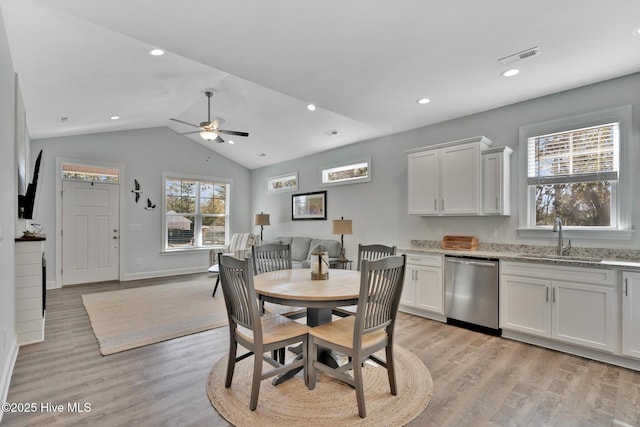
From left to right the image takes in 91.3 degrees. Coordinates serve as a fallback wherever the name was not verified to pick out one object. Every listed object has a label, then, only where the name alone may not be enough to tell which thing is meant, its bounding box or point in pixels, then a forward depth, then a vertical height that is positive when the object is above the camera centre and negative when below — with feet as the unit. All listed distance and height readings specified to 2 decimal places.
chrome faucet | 10.65 -0.87
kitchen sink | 9.82 -1.39
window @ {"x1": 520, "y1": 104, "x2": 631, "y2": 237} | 10.25 +1.52
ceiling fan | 14.67 +4.06
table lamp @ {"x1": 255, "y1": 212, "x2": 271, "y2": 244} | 22.88 -0.25
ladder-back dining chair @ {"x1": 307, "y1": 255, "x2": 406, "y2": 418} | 6.38 -2.63
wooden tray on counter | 12.84 -1.14
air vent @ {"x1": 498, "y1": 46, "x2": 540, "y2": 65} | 8.40 +4.44
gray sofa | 18.35 -1.98
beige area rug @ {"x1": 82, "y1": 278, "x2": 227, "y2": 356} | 10.74 -4.19
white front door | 18.84 -0.99
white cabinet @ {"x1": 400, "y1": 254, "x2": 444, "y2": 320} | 12.61 -2.97
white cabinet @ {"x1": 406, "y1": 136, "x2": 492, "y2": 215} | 12.42 +1.60
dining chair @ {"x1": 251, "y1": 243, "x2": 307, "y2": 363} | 10.45 -1.42
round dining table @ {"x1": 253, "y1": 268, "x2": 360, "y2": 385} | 6.88 -1.76
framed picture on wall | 20.61 +0.69
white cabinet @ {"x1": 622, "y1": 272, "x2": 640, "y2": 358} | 8.50 -2.71
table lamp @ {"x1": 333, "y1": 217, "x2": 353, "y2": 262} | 16.79 -0.62
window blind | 10.41 +2.13
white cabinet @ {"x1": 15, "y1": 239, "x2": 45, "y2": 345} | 9.95 -2.48
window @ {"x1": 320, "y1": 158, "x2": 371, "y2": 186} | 17.98 +2.62
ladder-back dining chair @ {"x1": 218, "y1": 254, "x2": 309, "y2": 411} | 6.52 -2.66
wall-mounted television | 11.05 +0.53
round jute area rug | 6.35 -4.13
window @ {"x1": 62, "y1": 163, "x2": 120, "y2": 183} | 18.95 +2.69
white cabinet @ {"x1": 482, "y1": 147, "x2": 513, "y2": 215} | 11.91 +1.32
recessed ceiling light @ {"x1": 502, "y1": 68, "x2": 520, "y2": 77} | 9.56 +4.44
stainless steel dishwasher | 11.16 -2.87
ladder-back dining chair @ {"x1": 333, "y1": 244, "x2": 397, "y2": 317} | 9.92 -1.26
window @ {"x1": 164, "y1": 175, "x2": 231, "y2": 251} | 22.93 +0.28
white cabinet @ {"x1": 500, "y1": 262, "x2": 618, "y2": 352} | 8.98 -2.74
